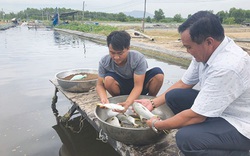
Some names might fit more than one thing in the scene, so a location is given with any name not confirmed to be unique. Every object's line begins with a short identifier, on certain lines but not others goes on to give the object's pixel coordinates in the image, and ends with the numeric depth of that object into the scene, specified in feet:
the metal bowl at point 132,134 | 5.45
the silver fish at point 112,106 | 6.69
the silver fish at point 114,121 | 6.63
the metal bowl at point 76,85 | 9.95
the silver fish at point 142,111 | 6.07
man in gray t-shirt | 7.29
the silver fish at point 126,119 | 6.70
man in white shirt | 4.21
